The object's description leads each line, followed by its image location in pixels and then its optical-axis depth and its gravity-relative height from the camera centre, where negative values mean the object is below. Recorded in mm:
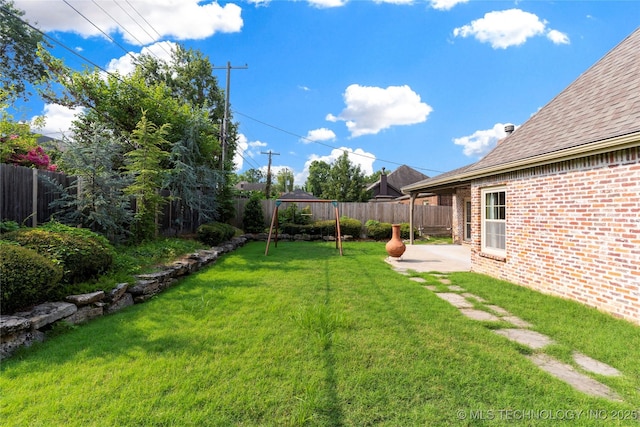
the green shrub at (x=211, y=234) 9445 -621
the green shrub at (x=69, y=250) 3930 -478
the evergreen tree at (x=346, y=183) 27906 +2869
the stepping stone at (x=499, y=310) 4123 -1353
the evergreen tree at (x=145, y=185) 7250 +715
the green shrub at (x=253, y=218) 14305 -186
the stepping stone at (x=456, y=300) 4488 -1349
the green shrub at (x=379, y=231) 14375 -813
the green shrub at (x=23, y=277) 3125 -675
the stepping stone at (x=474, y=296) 4750 -1351
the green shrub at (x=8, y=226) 4379 -170
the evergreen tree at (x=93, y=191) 5855 +460
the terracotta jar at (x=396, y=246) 8453 -898
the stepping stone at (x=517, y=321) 3680 -1353
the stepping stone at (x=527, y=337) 3139 -1350
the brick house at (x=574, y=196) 3828 +283
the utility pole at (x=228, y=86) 14643 +6752
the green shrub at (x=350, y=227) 14109 -609
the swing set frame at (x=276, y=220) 9531 -216
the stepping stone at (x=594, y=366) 2570 -1346
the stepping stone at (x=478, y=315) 3914 -1348
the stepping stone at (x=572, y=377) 2289 -1347
